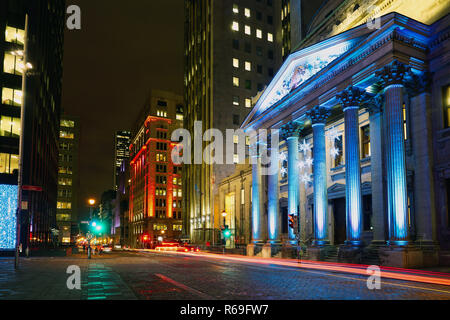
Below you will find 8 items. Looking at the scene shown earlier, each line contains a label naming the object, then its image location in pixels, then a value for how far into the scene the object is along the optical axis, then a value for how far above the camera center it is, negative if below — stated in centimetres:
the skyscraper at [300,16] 6500 +3227
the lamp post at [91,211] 3319 +7
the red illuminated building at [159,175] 11912 +1101
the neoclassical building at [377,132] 2392 +541
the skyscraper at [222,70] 7406 +2720
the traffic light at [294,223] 2636 -86
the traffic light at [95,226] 3722 -135
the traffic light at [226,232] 4289 -230
